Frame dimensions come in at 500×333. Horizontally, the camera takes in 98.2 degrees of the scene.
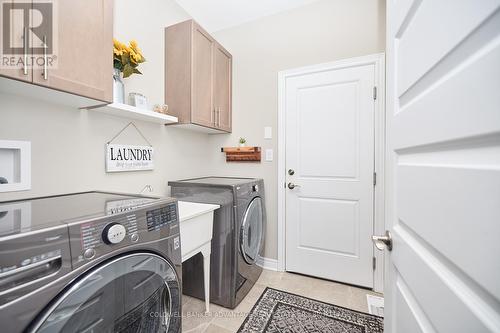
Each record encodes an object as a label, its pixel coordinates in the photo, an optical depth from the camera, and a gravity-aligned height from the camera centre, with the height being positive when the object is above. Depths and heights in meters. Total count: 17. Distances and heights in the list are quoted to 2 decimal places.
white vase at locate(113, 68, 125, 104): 1.44 +0.52
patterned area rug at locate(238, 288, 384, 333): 1.52 -1.14
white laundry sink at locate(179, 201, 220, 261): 1.34 -0.41
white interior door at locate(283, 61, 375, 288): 2.00 -0.06
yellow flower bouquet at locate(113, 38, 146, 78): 1.42 +0.72
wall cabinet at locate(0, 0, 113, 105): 0.87 +0.53
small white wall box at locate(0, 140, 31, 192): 1.07 -0.01
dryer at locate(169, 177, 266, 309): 1.72 -0.65
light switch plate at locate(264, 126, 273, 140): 2.38 +0.36
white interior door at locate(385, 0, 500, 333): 0.32 +0.00
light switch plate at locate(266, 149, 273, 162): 2.38 +0.11
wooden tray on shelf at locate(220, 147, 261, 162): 2.39 +0.12
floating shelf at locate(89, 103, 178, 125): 1.39 +0.37
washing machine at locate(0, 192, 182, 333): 0.56 -0.32
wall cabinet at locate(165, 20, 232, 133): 1.93 +0.83
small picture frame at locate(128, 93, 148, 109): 1.61 +0.48
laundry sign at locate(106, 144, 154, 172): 1.53 +0.05
